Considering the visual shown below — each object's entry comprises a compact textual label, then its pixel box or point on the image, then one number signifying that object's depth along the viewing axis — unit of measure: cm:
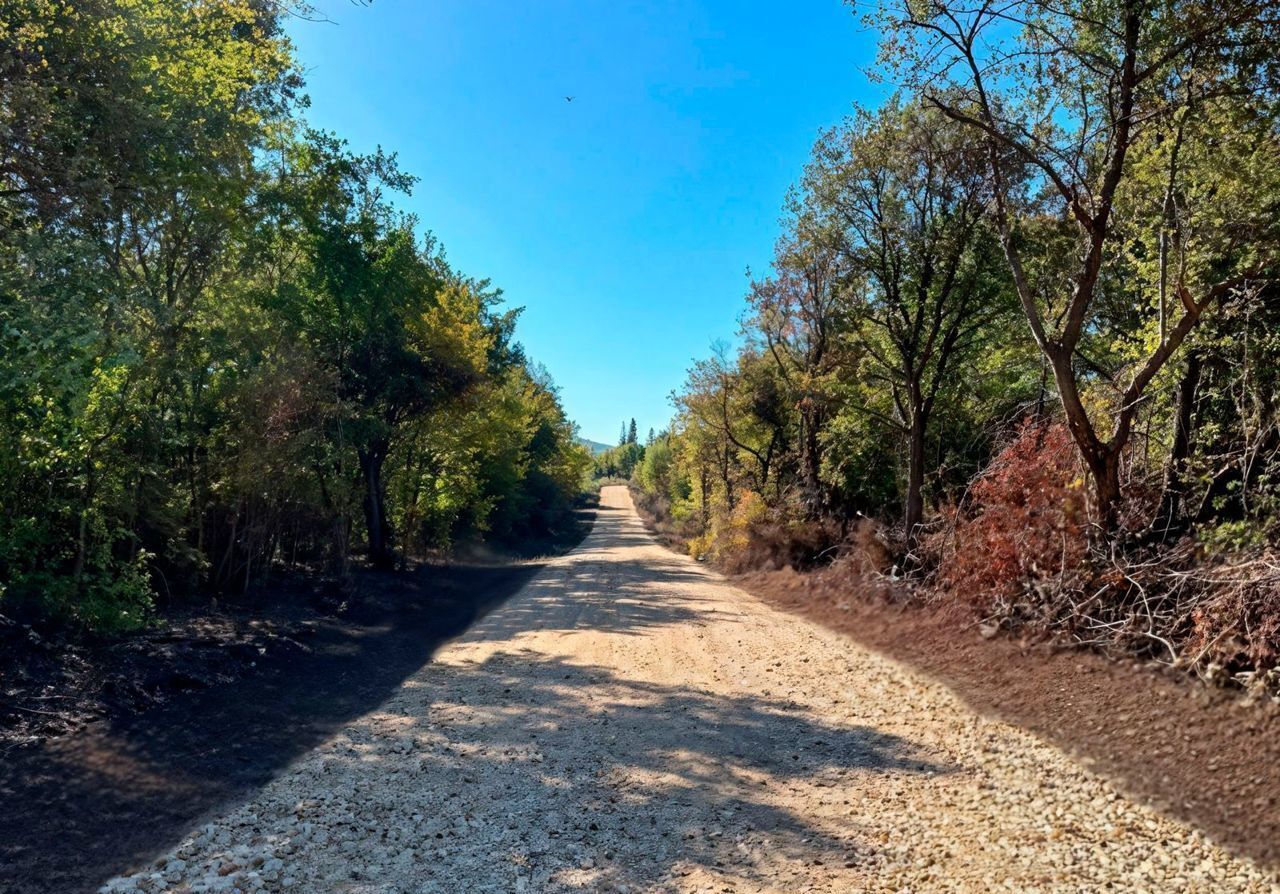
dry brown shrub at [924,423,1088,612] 847
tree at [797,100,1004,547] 1220
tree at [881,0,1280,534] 670
